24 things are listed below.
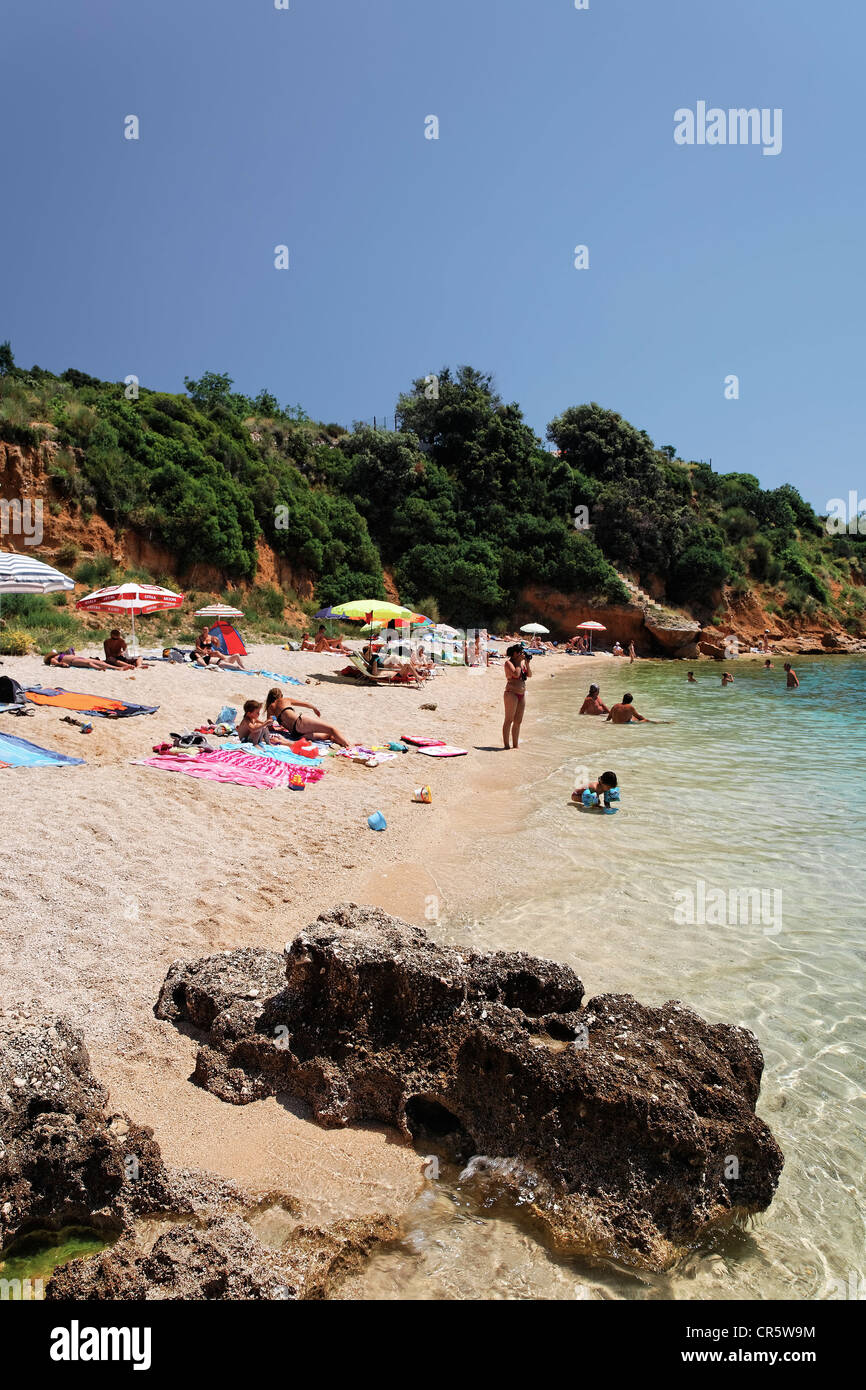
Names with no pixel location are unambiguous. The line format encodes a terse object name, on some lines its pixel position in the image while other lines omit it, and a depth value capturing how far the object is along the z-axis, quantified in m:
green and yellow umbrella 16.75
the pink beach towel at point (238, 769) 8.02
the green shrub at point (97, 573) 22.44
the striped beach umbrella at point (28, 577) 11.21
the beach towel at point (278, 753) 9.18
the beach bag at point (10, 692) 9.49
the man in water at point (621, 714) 14.84
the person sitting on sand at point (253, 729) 9.83
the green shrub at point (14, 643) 14.65
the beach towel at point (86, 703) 10.30
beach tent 17.52
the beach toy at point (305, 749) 9.72
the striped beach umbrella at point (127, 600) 15.16
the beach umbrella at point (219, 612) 19.06
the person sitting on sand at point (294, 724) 10.59
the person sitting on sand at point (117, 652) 14.26
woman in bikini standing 11.43
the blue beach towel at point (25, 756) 7.29
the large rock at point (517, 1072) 2.73
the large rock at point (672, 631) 38.09
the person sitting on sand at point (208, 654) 16.61
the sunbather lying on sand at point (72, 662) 13.70
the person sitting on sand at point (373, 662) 17.75
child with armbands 8.27
